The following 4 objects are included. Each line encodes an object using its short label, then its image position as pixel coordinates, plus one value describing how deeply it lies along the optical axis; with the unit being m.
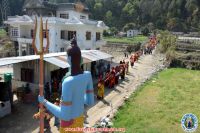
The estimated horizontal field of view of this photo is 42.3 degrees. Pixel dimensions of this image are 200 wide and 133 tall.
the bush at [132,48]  41.98
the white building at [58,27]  29.58
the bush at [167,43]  36.19
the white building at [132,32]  64.29
